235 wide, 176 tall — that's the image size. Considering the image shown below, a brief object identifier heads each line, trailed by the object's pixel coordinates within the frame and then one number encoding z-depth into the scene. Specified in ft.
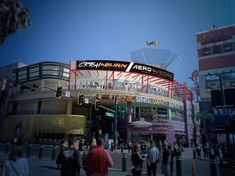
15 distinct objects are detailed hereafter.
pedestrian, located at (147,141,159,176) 29.99
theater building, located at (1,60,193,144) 127.03
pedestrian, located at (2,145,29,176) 13.66
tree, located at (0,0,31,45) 46.75
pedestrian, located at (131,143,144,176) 23.67
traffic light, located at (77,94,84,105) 73.11
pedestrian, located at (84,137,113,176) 14.97
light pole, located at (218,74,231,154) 57.26
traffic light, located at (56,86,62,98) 64.50
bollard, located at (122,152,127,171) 41.81
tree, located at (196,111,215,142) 208.64
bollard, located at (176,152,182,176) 29.89
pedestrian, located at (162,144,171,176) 32.45
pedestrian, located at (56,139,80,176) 19.02
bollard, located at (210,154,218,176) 25.81
